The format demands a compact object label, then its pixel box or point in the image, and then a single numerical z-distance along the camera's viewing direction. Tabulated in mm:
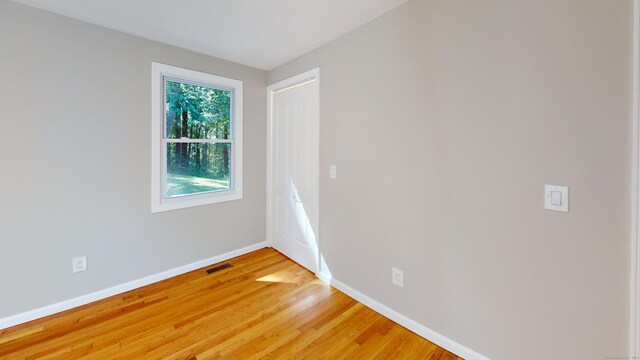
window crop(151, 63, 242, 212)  2565
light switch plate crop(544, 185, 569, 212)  1232
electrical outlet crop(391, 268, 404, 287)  1956
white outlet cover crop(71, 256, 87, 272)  2168
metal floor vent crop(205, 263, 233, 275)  2805
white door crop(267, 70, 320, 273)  2716
